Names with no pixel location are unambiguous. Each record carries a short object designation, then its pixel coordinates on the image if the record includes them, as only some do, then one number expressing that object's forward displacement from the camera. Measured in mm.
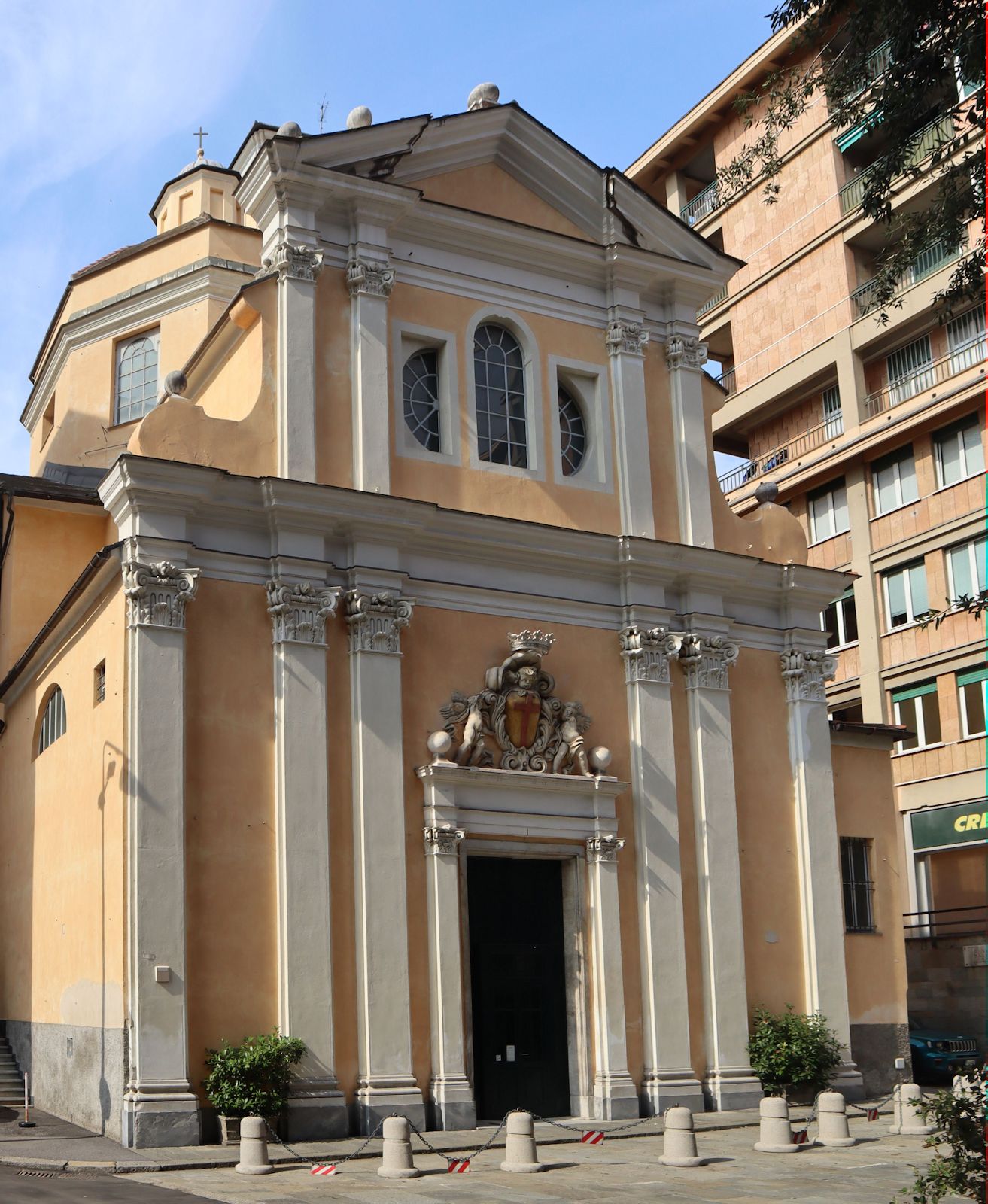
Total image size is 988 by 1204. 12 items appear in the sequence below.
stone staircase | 20312
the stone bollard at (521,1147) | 15164
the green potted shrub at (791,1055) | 20703
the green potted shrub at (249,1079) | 16344
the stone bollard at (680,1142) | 15492
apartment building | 35125
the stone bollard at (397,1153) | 14633
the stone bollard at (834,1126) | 16922
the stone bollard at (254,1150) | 14914
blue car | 27047
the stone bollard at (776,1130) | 16531
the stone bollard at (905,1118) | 17766
